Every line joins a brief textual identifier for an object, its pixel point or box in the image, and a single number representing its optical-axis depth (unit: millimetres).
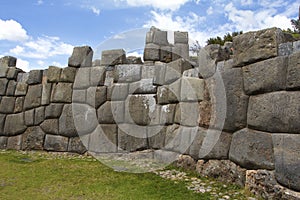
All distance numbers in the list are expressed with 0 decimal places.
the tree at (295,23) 10477
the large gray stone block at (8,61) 9070
